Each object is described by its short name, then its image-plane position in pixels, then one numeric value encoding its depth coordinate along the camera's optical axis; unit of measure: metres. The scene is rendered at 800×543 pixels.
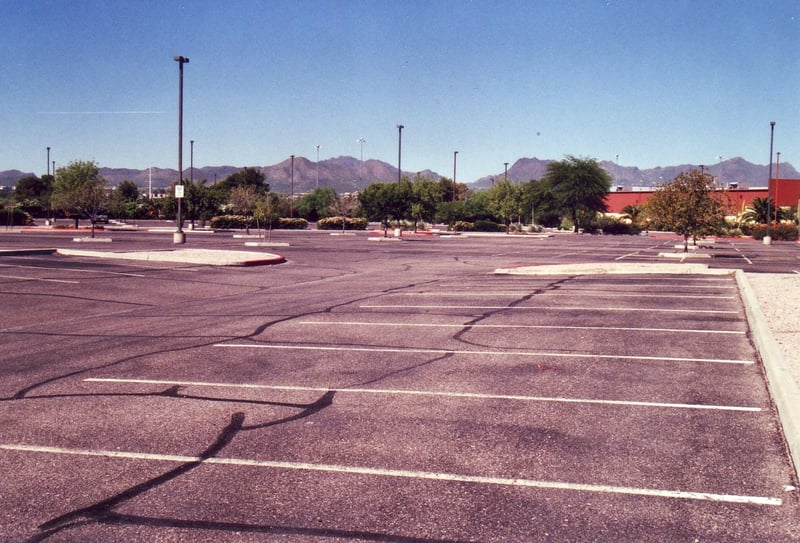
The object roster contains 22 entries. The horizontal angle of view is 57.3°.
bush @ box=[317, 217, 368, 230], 74.94
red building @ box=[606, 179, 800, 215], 87.86
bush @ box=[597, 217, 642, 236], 81.44
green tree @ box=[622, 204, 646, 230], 86.21
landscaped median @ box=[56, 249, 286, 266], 26.50
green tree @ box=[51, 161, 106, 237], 43.84
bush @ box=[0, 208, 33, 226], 65.28
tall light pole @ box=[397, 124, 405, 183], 65.39
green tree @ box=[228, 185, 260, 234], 54.72
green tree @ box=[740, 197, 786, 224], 78.88
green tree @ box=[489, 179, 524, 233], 73.12
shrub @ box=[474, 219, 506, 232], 78.38
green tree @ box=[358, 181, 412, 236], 63.66
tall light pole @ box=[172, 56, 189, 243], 32.94
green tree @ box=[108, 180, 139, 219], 46.12
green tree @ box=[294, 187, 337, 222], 99.88
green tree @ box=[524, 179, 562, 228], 87.81
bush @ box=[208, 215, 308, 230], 71.44
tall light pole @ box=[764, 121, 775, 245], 53.56
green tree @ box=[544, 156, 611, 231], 85.12
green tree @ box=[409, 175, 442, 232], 66.94
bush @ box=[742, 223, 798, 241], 65.62
